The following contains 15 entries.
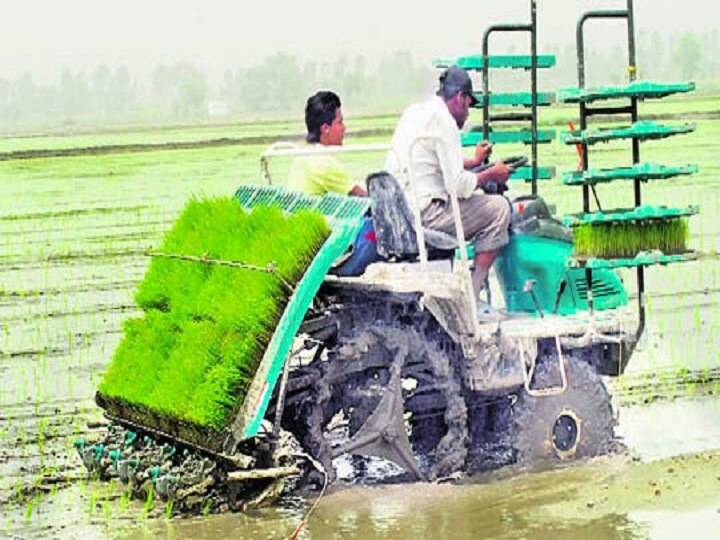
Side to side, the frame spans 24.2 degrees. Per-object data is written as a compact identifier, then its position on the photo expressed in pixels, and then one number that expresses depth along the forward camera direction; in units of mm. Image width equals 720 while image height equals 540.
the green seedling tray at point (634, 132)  8117
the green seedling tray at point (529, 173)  9492
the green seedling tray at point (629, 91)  8141
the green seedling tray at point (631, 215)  8195
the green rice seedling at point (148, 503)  7852
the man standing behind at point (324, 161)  8469
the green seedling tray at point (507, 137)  9664
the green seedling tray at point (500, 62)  9492
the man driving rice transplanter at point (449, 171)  8258
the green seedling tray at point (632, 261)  8211
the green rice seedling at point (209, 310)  7602
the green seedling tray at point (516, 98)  9562
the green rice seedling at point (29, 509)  7934
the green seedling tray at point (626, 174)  8172
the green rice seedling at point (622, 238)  8273
